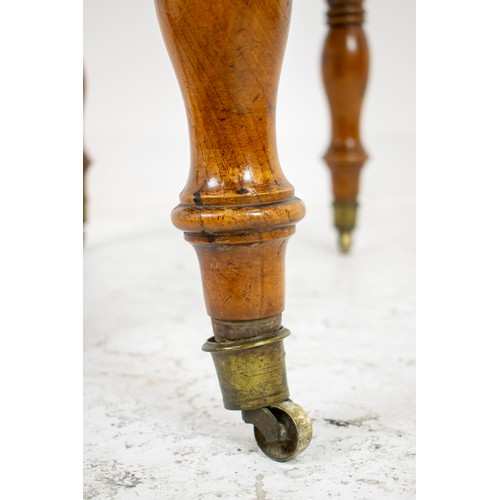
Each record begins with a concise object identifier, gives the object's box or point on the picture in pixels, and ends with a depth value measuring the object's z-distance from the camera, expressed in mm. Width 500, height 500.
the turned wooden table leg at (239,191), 565
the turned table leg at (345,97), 1030
